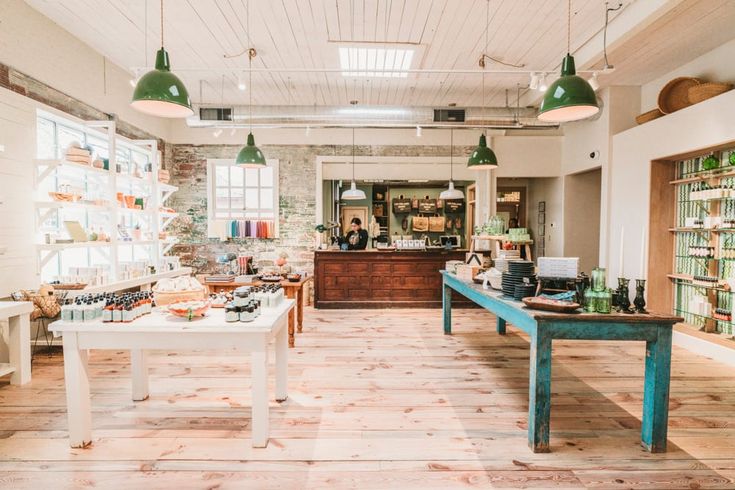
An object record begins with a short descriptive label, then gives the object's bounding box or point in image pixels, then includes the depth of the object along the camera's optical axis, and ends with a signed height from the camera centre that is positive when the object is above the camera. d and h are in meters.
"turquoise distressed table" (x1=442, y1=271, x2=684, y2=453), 2.60 -0.82
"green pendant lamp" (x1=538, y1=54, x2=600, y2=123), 2.92 +1.09
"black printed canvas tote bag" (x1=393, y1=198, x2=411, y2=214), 11.86 +0.89
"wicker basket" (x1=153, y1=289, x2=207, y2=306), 2.99 -0.51
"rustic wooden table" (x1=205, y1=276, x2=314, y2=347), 5.06 -0.85
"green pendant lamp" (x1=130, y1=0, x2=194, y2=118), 2.80 +1.06
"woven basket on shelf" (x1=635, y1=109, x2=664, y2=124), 5.78 +1.86
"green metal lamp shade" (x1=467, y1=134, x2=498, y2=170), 5.36 +1.09
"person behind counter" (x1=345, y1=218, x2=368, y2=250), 7.89 -0.09
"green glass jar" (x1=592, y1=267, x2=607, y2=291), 2.76 -0.33
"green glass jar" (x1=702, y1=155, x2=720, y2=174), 5.00 +0.96
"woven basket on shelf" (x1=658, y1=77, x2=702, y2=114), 5.39 +2.05
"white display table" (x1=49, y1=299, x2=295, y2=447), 2.59 -0.76
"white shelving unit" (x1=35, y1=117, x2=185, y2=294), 4.83 +0.40
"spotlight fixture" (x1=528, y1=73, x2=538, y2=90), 5.26 +2.14
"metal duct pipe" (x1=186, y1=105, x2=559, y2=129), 7.30 +2.25
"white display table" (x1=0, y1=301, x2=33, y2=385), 3.73 -1.13
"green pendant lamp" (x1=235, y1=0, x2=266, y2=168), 5.25 +1.05
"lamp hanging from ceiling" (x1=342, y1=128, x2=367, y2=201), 8.36 +0.88
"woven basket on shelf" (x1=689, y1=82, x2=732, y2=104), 4.89 +1.89
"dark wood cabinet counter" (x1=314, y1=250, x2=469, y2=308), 7.59 -0.92
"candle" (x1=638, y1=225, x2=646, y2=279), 2.36 -0.17
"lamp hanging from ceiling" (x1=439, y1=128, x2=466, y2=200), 8.54 +1.36
